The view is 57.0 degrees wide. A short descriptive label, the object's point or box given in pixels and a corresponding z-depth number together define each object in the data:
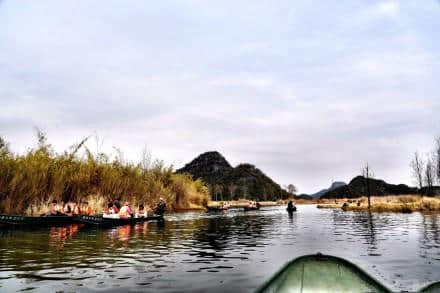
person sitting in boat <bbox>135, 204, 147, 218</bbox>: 27.05
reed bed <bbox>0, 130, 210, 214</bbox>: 23.80
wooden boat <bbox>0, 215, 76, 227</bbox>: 20.14
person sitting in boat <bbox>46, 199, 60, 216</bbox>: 23.64
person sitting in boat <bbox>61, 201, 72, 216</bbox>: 24.66
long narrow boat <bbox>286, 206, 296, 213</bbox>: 42.91
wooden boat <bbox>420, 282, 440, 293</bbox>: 4.84
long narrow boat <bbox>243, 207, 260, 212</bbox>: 57.27
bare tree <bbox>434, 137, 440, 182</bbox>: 54.85
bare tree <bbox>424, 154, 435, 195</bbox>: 56.53
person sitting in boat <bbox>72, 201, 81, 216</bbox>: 26.42
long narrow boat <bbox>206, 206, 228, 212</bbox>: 53.72
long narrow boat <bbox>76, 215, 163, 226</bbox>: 22.28
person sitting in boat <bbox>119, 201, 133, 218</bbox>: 24.82
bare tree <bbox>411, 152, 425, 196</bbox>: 56.17
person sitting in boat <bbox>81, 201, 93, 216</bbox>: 26.83
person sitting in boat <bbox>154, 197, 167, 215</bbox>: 30.28
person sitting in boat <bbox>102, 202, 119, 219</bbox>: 23.28
